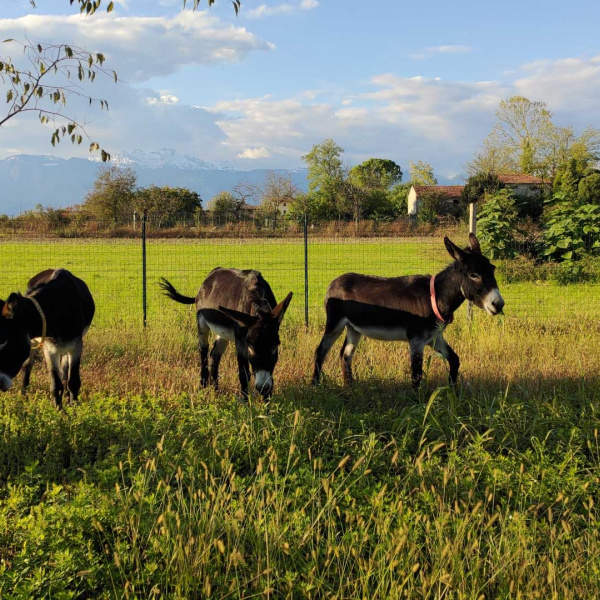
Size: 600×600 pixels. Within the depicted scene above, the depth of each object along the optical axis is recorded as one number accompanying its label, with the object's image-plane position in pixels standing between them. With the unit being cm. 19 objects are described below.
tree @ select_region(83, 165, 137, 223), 5553
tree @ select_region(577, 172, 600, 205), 2181
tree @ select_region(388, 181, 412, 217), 6606
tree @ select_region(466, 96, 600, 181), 5259
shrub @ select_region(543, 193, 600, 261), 1603
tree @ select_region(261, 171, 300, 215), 6744
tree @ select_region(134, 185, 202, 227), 5616
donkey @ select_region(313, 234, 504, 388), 603
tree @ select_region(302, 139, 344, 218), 7306
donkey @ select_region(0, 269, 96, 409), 492
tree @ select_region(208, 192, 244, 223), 5825
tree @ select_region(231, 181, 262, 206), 6949
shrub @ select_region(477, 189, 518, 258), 1530
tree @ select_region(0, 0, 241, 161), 461
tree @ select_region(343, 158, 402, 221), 6267
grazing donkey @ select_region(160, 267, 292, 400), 486
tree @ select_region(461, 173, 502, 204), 3944
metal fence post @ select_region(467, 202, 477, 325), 1008
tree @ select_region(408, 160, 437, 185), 7725
